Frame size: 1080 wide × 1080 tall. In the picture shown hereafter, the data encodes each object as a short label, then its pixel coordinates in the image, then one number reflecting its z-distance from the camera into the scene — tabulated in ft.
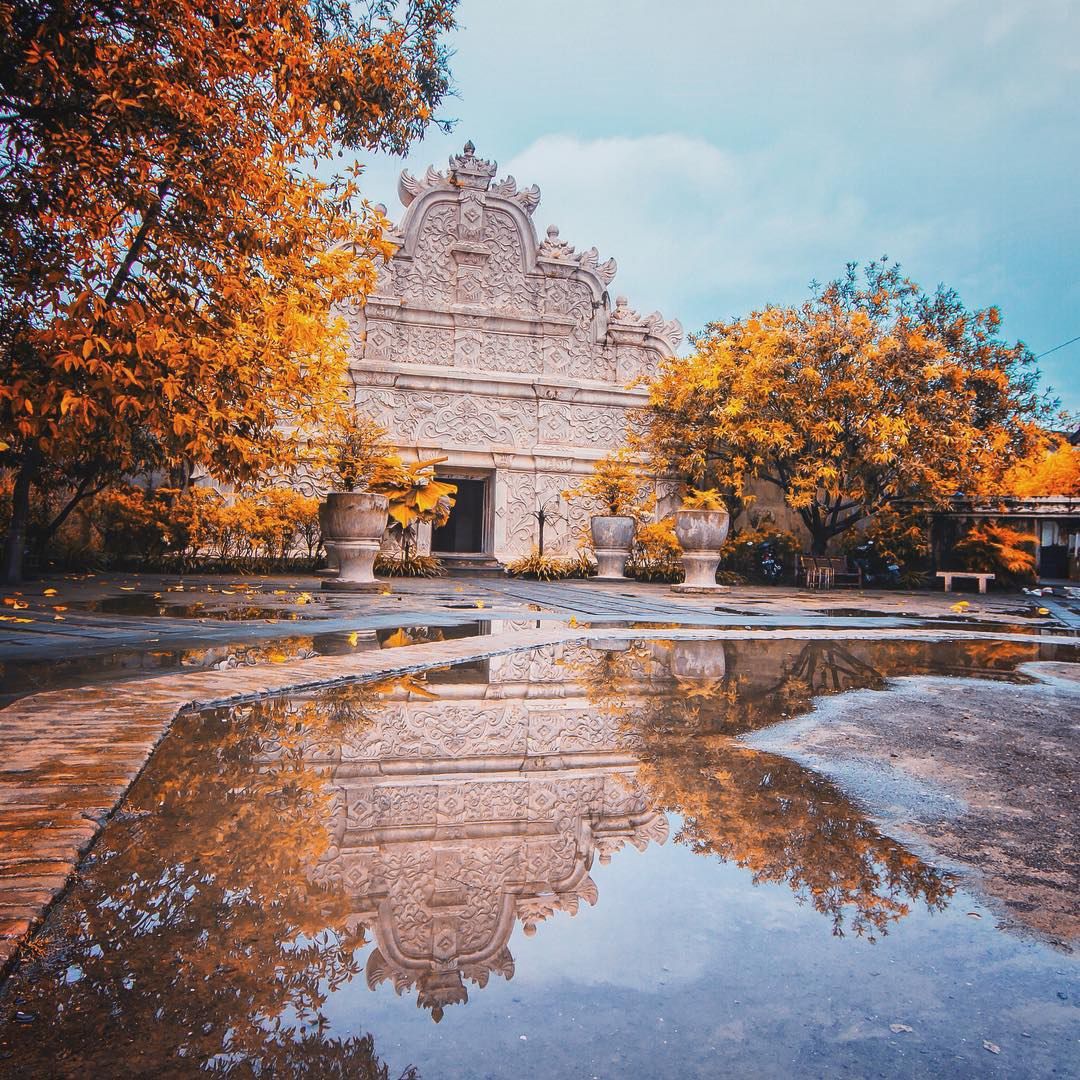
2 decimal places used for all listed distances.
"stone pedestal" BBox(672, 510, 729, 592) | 51.08
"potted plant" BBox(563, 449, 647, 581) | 58.34
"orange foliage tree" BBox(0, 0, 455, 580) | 15.02
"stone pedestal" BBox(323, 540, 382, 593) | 40.09
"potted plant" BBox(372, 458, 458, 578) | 43.37
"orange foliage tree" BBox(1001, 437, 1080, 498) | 80.74
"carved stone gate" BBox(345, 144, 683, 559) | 67.00
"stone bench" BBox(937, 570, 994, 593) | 59.31
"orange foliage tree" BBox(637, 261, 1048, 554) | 56.34
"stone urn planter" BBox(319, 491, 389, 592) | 39.47
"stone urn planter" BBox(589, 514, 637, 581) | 58.29
